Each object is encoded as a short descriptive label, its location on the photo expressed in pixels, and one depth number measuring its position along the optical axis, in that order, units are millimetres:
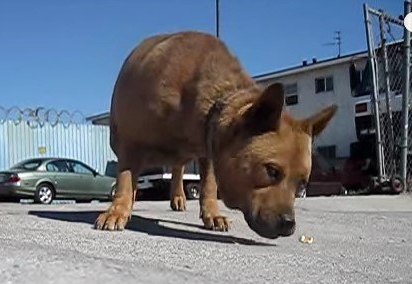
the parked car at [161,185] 24312
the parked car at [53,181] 25359
